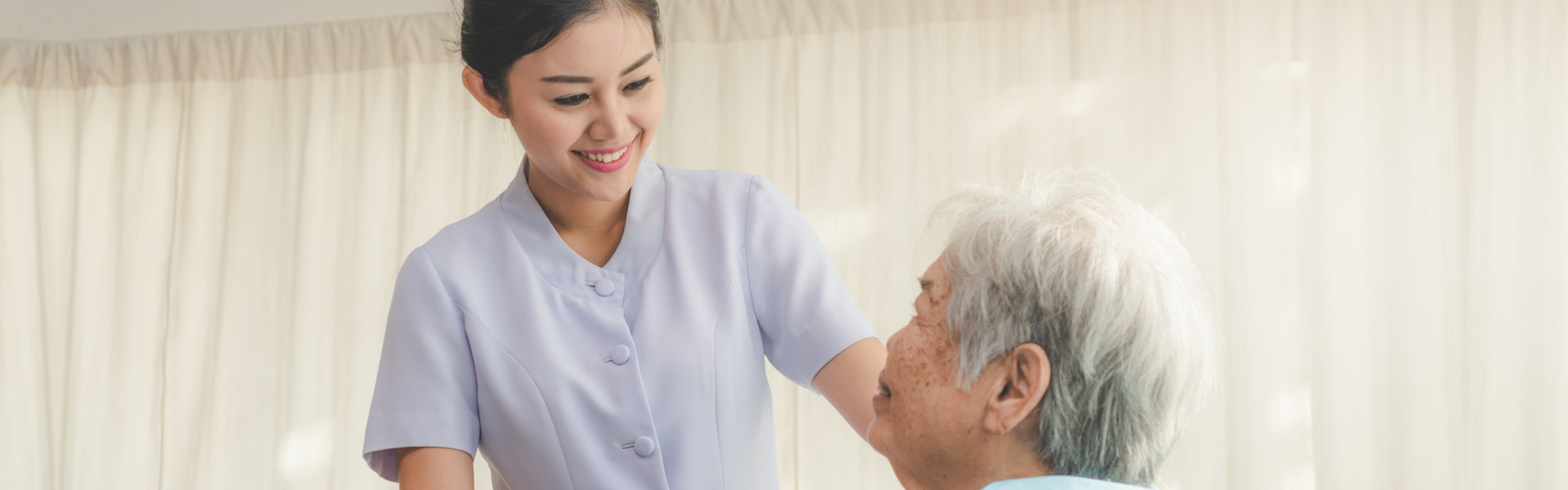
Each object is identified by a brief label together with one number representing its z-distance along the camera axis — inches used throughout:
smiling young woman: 51.1
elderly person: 40.7
